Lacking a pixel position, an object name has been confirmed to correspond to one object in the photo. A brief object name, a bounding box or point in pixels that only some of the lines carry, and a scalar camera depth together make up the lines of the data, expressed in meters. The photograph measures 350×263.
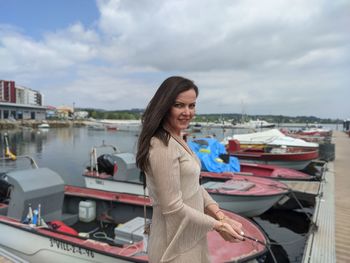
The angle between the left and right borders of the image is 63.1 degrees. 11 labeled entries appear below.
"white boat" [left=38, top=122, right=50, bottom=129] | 83.79
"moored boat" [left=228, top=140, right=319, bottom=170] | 15.95
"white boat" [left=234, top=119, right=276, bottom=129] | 91.47
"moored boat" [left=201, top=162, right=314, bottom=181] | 10.35
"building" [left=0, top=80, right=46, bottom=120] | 92.44
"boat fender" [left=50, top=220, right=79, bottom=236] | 5.76
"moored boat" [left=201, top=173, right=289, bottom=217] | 8.16
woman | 1.45
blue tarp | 10.80
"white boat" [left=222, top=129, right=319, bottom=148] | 18.92
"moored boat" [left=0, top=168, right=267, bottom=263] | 4.59
